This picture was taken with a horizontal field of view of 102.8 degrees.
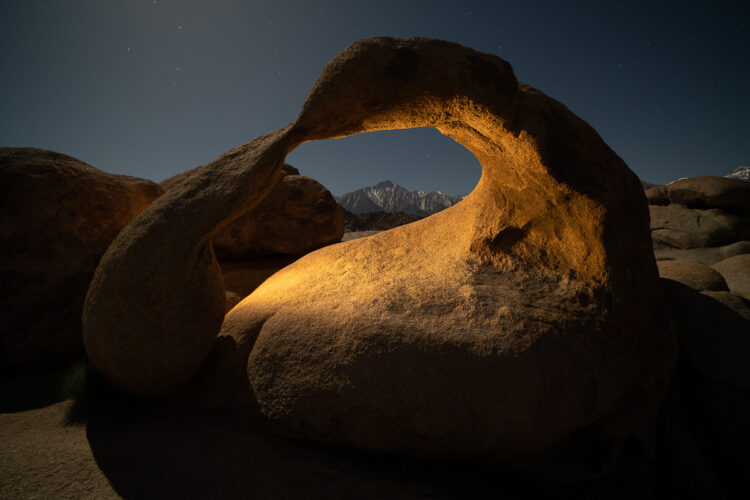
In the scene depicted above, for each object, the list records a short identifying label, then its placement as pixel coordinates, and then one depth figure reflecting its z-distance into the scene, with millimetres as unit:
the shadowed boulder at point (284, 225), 5102
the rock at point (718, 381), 1896
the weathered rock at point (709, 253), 6102
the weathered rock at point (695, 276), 2691
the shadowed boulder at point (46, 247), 2355
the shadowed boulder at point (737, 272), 3607
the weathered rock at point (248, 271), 4641
